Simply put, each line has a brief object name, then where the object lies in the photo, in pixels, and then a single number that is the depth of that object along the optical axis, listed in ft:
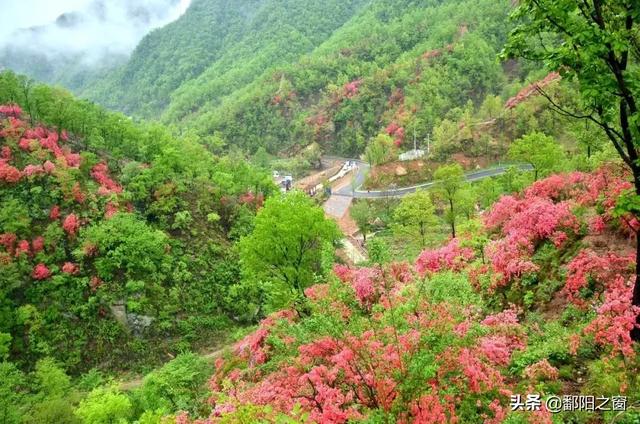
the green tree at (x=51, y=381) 93.40
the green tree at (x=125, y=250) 121.90
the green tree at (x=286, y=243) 81.15
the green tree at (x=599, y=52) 26.71
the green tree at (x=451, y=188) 128.06
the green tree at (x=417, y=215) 130.72
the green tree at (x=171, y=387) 77.20
